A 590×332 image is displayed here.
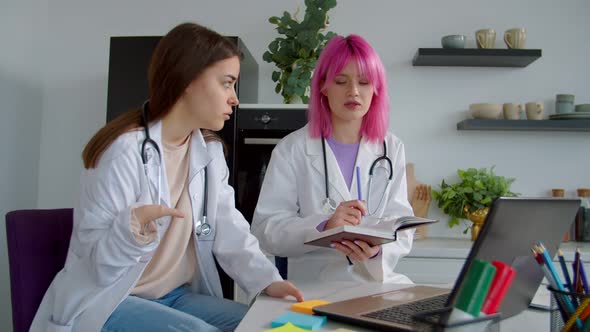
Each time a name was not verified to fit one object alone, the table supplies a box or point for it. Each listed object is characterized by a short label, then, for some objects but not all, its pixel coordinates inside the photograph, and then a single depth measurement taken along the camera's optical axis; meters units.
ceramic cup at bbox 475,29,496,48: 2.97
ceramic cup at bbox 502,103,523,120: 2.98
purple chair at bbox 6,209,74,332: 1.30
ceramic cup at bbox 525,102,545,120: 2.96
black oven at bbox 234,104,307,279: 2.64
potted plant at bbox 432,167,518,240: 2.83
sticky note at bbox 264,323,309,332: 0.86
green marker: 0.53
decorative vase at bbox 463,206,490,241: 2.82
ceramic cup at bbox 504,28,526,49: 2.96
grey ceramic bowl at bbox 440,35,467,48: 2.94
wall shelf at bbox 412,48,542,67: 2.91
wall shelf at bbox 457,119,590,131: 2.92
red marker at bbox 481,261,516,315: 0.55
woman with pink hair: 1.75
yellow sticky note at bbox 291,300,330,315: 1.01
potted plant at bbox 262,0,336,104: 2.66
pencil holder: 0.74
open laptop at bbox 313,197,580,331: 0.68
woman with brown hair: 1.22
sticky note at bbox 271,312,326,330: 0.90
